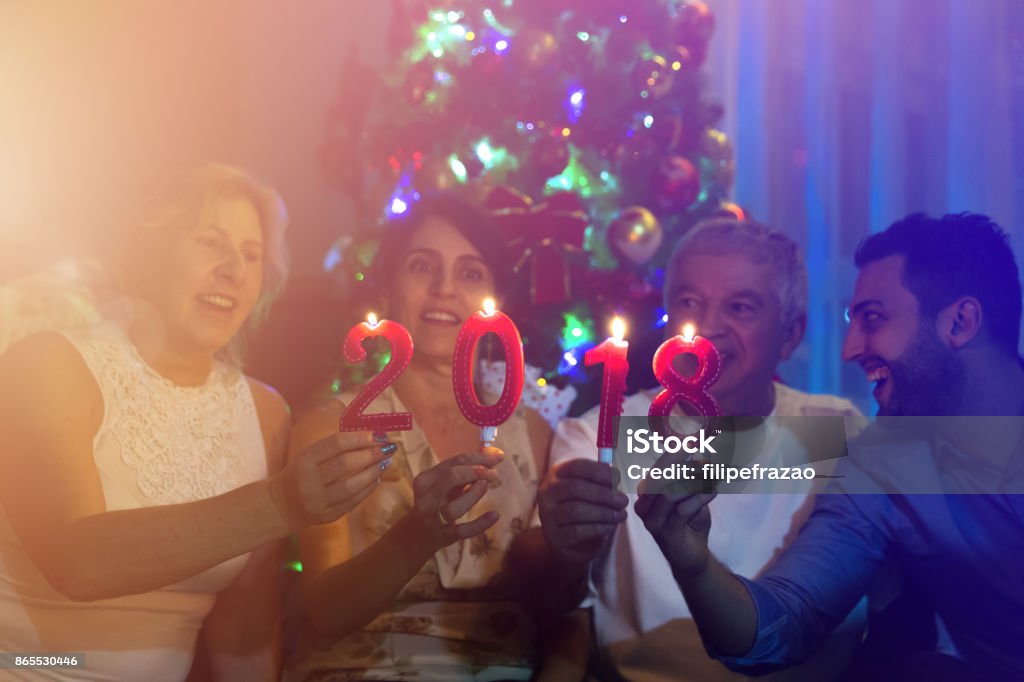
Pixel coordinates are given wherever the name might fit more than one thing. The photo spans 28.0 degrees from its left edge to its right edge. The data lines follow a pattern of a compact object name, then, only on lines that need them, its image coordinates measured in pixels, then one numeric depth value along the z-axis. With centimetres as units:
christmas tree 179
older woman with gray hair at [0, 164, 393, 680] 139
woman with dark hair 142
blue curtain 164
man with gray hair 149
